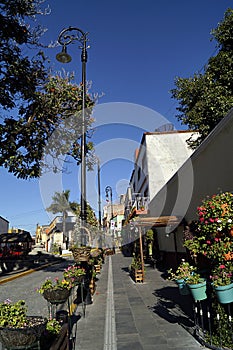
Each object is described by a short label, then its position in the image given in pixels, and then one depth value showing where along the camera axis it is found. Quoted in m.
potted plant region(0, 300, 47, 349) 2.55
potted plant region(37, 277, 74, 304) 4.81
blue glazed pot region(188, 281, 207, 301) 4.37
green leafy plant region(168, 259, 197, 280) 4.67
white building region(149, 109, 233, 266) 6.54
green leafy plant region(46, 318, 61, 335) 3.27
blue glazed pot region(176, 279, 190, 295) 4.91
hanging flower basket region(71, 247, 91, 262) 7.03
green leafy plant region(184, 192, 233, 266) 4.18
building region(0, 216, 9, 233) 42.76
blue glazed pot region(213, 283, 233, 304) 3.87
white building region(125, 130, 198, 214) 21.89
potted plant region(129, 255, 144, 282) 11.62
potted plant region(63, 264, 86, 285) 6.40
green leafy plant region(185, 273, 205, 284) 4.42
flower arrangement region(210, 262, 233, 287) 3.96
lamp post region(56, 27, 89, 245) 7.37
